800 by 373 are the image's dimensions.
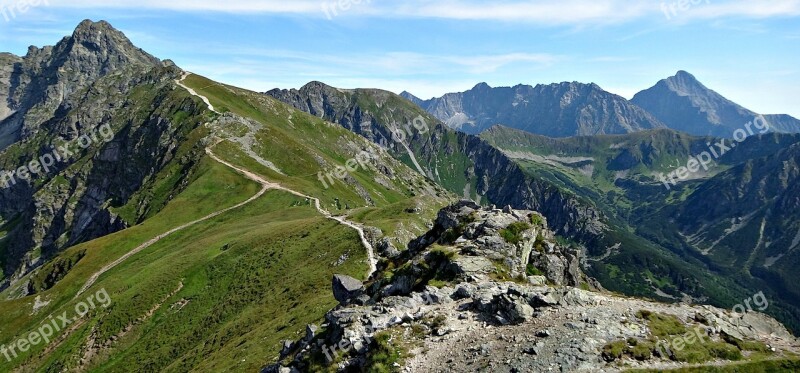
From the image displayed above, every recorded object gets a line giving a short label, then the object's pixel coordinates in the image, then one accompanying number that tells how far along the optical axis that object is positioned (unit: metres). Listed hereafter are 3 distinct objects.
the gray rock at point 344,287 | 52.34
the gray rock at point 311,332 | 41.03
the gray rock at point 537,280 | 45.22
